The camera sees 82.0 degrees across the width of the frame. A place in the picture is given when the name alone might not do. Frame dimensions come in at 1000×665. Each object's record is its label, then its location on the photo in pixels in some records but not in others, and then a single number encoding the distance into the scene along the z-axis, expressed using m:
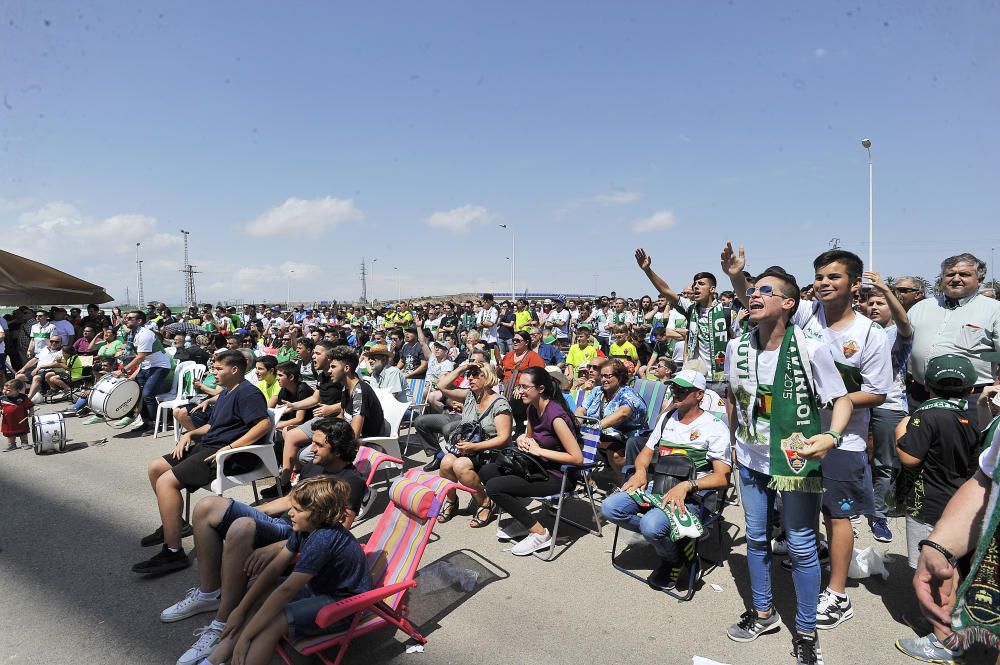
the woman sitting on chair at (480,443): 4.69
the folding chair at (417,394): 7.49
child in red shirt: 7.53
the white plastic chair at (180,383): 8.38
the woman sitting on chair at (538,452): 4.30
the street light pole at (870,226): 18.23
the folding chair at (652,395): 5.84
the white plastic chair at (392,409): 6.28
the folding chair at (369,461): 4.35
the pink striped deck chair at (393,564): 2.79
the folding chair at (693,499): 3.60
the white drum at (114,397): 7.85
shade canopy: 12.19
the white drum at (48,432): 7.17
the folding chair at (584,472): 4.30
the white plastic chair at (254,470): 4.43
